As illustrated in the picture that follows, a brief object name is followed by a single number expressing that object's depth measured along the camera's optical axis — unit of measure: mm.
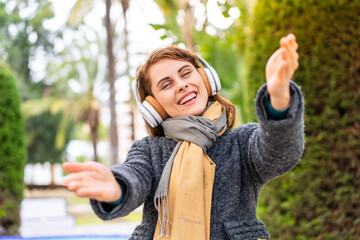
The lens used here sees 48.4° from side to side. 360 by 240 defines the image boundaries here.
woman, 1295
